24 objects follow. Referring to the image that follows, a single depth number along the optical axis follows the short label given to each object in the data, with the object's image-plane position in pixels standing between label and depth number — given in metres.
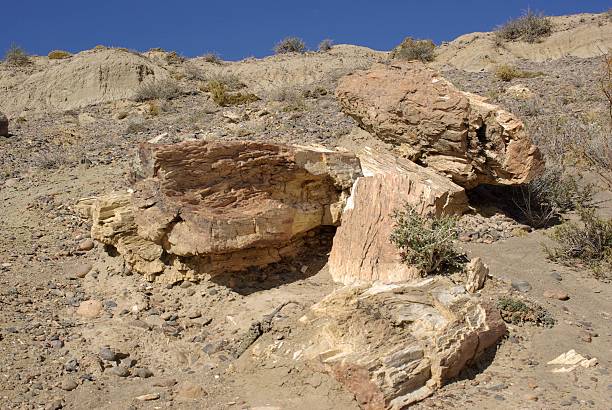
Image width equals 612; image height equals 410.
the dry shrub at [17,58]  22.05
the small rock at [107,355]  4.87
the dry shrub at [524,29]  22.69
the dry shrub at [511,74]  14.59
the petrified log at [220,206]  5.61
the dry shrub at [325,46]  25.11
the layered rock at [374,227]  5.51
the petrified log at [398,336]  3.88
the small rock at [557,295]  5.14
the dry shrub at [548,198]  7.26
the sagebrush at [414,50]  21.77
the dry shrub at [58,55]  22.58
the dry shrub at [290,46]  25.55
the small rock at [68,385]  4.41
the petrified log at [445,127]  6.80
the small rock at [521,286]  5.20
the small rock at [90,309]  5.62
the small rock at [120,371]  4.68
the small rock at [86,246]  6.96
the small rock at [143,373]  4.69
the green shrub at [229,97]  14.44
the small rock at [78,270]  6.36
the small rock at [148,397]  4.24
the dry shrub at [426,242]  5.20
